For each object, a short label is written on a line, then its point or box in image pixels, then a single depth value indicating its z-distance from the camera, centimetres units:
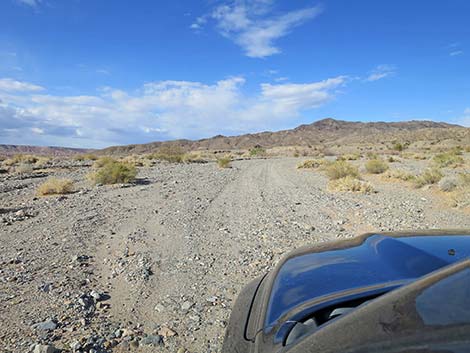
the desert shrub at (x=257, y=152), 6430
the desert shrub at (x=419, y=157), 3535
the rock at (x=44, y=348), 335
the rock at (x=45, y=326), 380
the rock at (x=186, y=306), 435
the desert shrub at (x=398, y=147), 5828
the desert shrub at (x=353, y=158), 3851
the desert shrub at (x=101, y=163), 2808
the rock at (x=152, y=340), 364
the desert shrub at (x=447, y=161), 2480
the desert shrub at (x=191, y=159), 4084
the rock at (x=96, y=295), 455
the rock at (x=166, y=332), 380
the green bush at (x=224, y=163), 2888
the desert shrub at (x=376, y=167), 2030
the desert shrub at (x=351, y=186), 1352
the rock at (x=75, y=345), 347
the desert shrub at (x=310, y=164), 2805
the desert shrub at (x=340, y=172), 1717
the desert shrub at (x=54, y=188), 1331
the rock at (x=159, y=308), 429
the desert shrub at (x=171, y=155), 4003
